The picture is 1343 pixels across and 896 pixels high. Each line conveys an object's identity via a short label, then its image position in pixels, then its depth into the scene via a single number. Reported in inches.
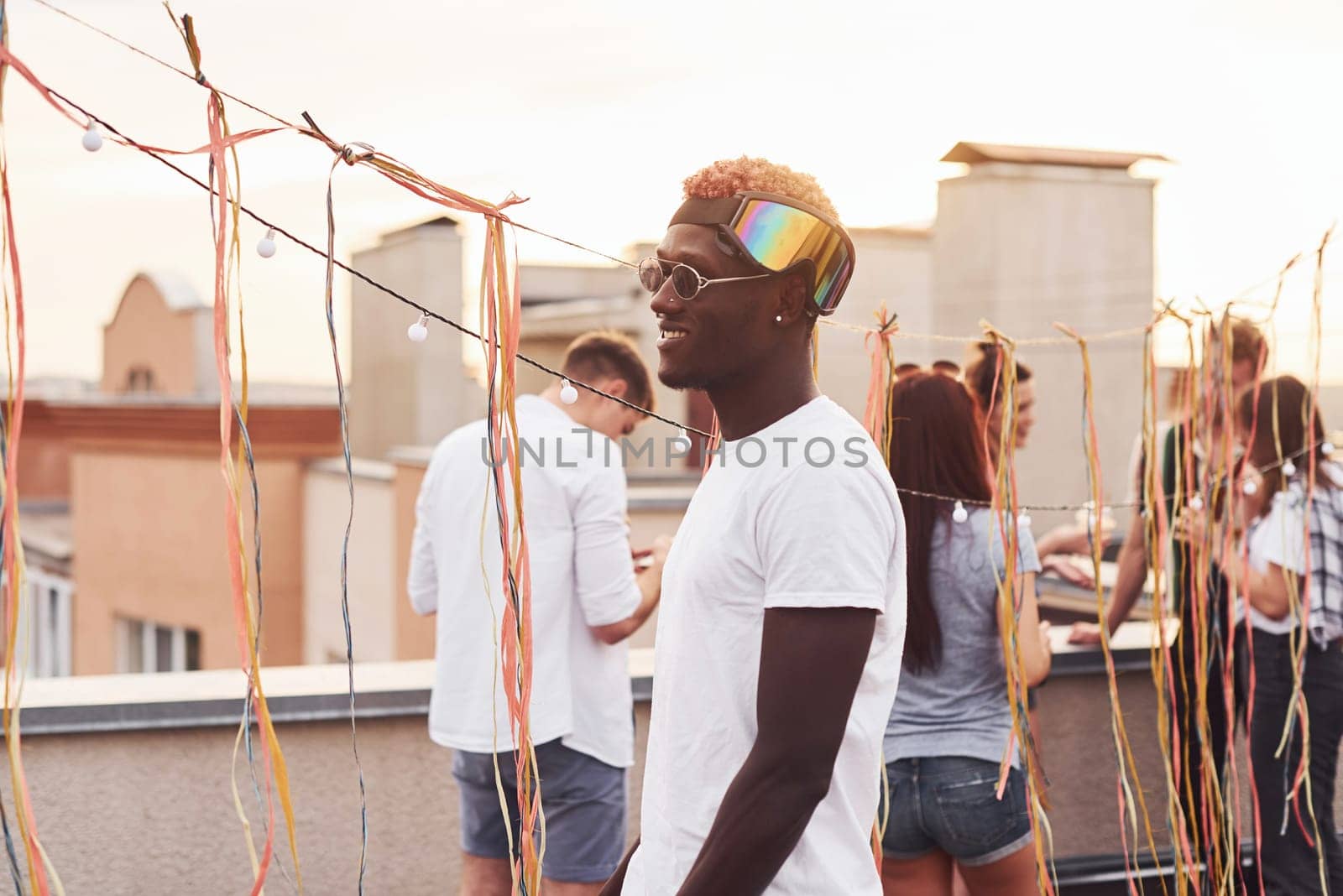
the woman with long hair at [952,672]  158.0
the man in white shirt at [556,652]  168.3
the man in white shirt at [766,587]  116.5
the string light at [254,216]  117.8
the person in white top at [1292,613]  187.4
